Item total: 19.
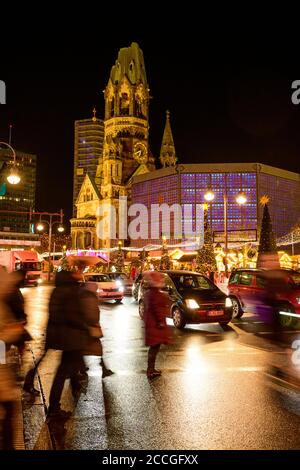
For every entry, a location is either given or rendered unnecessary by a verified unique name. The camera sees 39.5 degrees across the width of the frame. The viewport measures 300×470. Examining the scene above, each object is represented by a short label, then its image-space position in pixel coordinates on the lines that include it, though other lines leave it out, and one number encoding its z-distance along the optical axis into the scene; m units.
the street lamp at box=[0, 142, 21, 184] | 14.48
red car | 10.35
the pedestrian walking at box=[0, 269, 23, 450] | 4.13
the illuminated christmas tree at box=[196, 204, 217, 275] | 33.38
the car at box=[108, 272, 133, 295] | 25.61
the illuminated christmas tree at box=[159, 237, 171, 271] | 39.59
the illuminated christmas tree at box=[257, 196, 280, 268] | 35.38
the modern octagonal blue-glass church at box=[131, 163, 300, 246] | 80.31
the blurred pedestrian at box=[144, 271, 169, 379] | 6.83
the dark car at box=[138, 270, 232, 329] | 12.14
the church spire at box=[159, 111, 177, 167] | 100.88
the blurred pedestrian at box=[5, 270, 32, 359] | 5.39
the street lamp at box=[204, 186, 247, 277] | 25.86
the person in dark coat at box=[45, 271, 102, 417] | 5.13
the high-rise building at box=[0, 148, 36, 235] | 148.50
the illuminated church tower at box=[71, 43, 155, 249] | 90.38
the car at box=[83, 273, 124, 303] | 20.81
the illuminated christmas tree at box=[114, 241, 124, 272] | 46.81
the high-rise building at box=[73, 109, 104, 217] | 129.75
